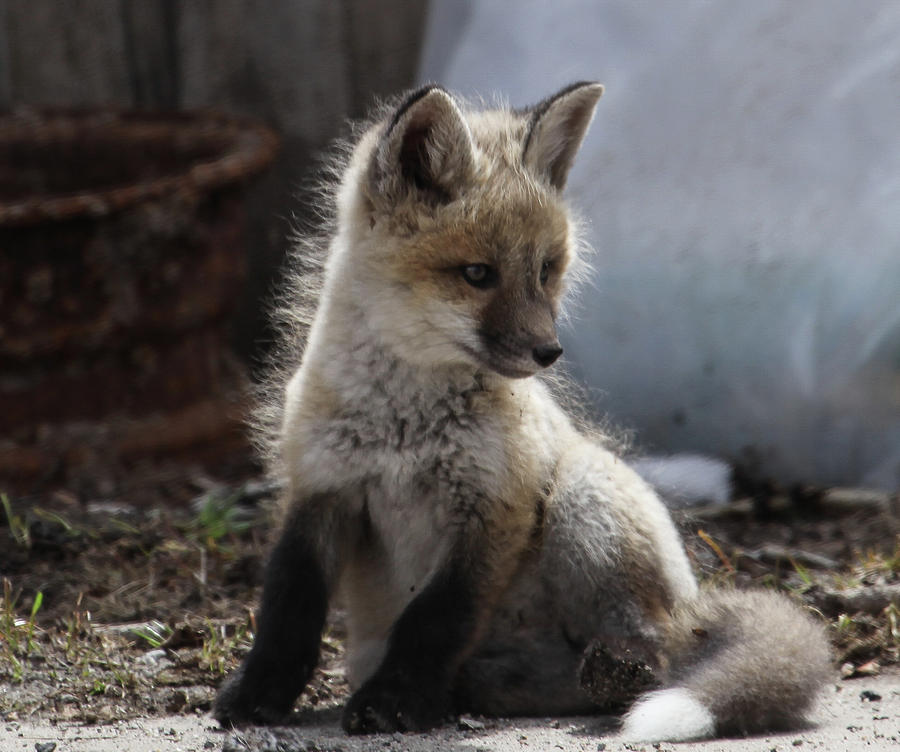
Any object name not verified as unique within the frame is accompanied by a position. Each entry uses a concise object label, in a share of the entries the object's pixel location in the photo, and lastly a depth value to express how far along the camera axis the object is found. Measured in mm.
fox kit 5582
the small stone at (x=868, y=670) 6699
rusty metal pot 9703
